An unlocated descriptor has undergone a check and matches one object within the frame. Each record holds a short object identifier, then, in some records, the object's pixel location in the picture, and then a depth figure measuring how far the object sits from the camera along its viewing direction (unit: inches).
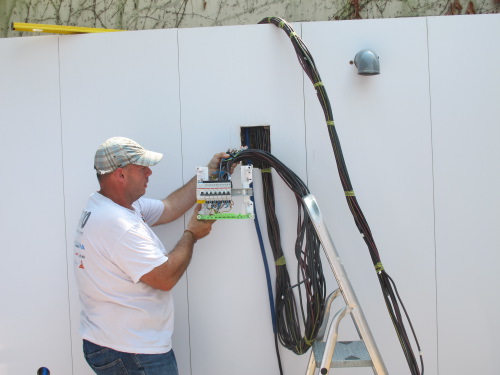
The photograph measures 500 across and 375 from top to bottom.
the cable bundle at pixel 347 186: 95.7
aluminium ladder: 79.7
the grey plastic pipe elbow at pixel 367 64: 103.5
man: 87.7
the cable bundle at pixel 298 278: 96.2
